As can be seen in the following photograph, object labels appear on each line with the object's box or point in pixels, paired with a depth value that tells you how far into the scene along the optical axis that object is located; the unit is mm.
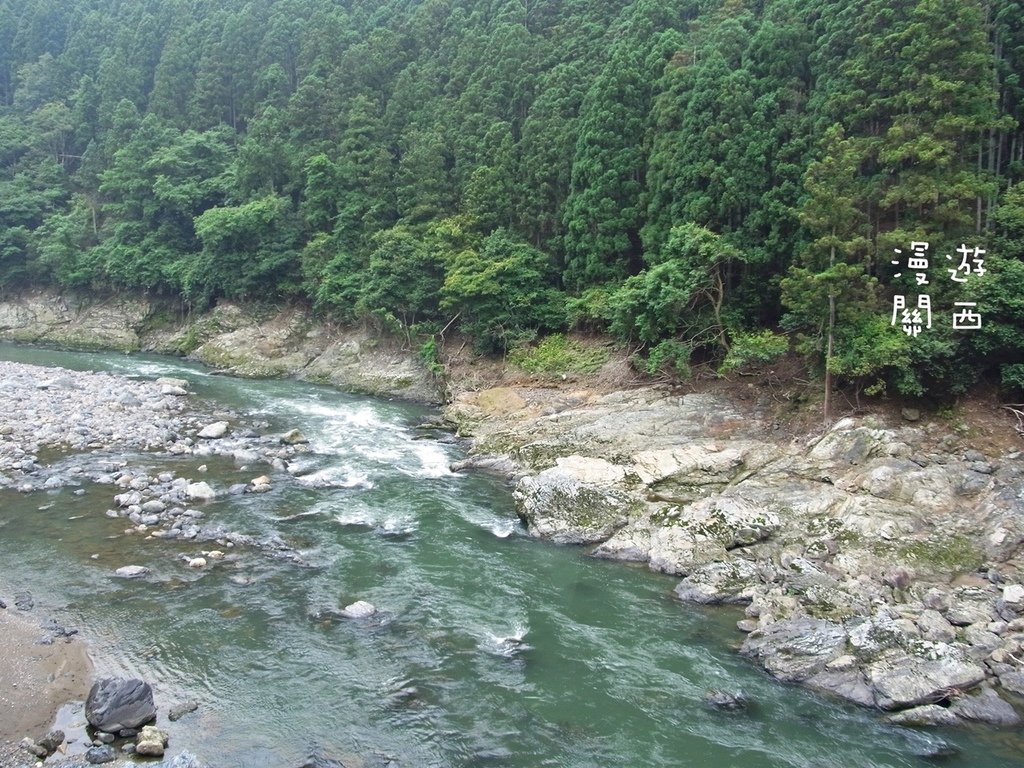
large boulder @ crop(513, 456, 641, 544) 15109
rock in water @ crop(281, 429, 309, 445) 21281
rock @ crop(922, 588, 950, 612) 11534
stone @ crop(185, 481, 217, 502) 15984
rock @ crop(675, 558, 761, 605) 12422
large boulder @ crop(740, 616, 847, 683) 10211
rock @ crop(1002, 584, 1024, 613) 11234
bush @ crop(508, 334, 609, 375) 24656
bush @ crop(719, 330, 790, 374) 19500
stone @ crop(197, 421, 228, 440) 21250
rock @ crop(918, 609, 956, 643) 10539
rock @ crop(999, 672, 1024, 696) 9680
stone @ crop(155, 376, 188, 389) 27908
